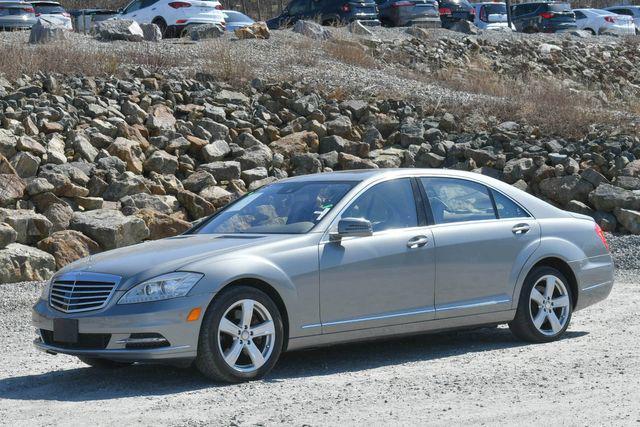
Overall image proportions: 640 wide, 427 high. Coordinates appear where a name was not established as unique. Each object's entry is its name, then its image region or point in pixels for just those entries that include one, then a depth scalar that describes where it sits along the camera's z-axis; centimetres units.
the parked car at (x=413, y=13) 3550
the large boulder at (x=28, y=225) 1395
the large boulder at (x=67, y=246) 1358
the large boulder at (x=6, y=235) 1314
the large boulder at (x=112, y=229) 1417
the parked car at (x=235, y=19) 3628
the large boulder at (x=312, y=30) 2803
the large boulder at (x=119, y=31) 2519
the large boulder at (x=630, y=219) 1753
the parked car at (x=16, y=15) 3169
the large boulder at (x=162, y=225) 1484
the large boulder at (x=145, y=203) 1603
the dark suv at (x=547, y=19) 4203
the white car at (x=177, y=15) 3156
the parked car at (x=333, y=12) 3381
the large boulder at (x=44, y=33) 2357
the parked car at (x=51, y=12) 3381
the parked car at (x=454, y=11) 3812
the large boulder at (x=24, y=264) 1277
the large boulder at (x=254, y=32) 2686
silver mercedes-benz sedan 768
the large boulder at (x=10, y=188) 1509
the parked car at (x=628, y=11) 5135
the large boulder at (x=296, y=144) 1930
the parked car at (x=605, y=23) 4538
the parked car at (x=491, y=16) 4256
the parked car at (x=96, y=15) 3691
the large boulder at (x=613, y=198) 1822
